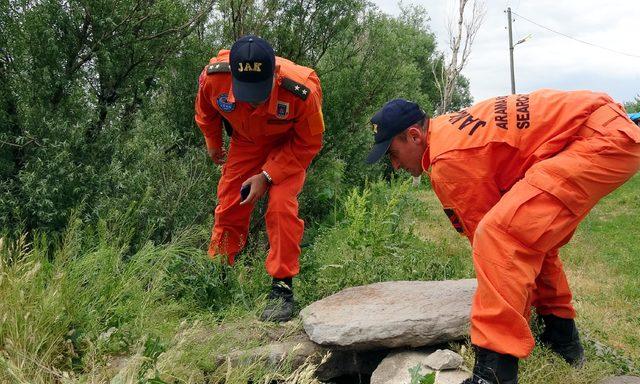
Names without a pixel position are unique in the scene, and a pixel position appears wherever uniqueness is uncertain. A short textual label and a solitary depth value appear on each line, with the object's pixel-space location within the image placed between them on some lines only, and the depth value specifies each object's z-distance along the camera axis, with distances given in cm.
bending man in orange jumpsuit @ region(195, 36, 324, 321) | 343
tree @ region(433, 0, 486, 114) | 2367
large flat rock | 318
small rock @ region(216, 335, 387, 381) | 306
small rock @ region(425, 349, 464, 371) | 294
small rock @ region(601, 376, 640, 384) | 298
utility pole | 2686
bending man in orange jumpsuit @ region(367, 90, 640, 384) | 257
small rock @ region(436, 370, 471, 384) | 284
